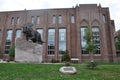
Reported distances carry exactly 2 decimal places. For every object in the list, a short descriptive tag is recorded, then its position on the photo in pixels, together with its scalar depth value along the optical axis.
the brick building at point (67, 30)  18.58
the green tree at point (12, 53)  18.19
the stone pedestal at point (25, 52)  8.88
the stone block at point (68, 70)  5.39
